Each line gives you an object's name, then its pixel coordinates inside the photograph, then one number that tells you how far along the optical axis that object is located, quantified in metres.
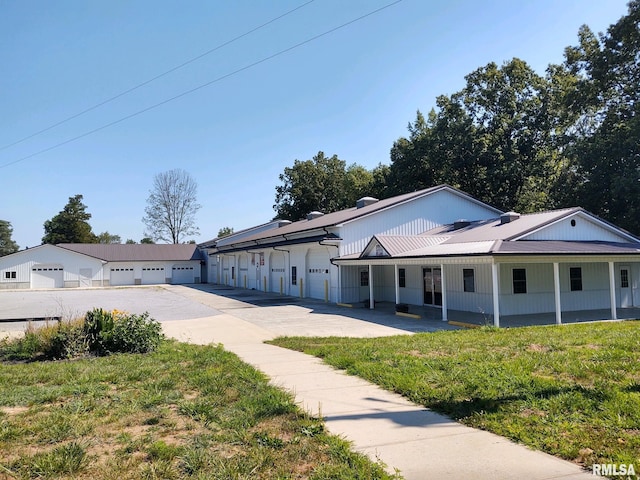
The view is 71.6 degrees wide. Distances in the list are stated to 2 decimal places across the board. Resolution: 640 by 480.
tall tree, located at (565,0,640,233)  24.97
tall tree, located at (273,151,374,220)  52.47
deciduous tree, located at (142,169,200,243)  70.44
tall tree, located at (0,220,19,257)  96.38
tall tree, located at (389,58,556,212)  33.12
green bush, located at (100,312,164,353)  9.57
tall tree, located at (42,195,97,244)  69.12
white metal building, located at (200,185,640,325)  15.16
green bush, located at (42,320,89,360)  9.20
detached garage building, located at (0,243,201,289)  42.25
